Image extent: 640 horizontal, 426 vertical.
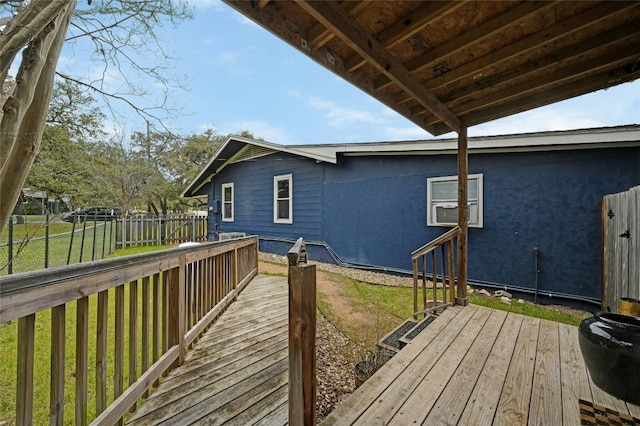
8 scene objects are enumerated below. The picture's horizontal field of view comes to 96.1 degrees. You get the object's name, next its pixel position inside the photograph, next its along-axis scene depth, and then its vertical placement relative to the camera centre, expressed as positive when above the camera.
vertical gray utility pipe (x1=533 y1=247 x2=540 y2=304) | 5.24 -1.01
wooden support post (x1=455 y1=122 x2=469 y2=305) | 3.69 +0.13
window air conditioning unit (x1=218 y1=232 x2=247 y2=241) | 8.85 -0.73
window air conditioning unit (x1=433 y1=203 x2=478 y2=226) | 5.92 +0.00
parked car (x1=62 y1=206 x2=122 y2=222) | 6.32 -0.17
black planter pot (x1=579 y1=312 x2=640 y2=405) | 1.76 -0.89
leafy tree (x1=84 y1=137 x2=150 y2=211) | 10.83 +1.61
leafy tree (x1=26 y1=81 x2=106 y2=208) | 5.05 +1.52
